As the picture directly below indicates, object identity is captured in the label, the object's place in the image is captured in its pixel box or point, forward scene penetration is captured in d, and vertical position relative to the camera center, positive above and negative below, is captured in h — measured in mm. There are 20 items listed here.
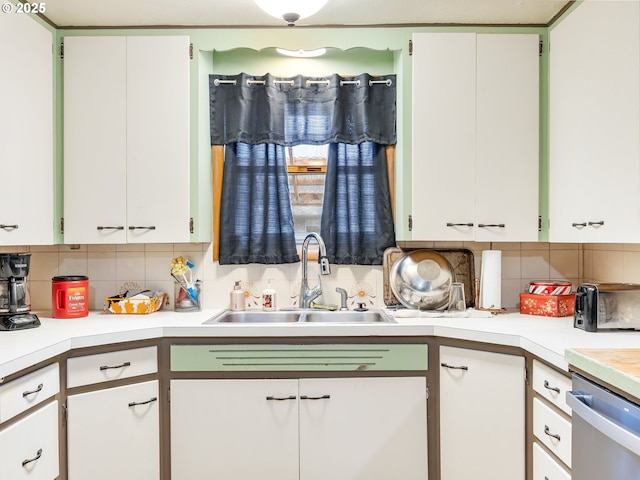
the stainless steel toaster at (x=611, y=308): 1959 -286
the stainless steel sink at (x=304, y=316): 2543 -414
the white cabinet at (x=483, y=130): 2406 +516
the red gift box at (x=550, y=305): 2379 -334
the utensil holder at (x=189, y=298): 2541 -316
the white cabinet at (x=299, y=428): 2129 -825
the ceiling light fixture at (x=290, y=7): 1921 +900
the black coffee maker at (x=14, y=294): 2068 -243
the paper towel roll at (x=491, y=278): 2500 -213
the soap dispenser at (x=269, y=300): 2635 -339
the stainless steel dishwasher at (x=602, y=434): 1082 -464
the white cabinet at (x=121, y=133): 2410 +504
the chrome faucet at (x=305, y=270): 2568 -174
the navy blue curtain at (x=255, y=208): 2680 +154
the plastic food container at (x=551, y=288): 2420 -258
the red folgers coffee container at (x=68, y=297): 2387 -291
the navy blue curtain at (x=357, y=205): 2686 +169
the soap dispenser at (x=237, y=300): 2604 -335
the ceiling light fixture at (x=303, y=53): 2686 +1000
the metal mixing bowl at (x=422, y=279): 2500 -223
